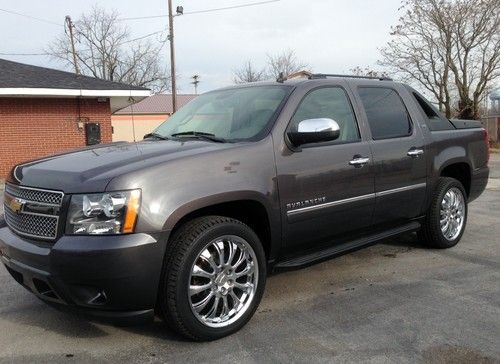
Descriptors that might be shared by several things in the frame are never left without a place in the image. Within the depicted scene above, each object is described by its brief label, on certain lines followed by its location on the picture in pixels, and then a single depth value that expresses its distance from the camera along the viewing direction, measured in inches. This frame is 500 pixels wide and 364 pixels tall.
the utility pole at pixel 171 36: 1032.2
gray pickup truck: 122.3
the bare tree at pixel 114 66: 2145.7
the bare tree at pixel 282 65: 2074.3
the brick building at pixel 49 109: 636.1
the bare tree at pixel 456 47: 1099.3
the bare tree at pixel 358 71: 1334.9
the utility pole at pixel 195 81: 3090.6
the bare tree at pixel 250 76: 2206.0
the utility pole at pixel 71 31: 1595.1
